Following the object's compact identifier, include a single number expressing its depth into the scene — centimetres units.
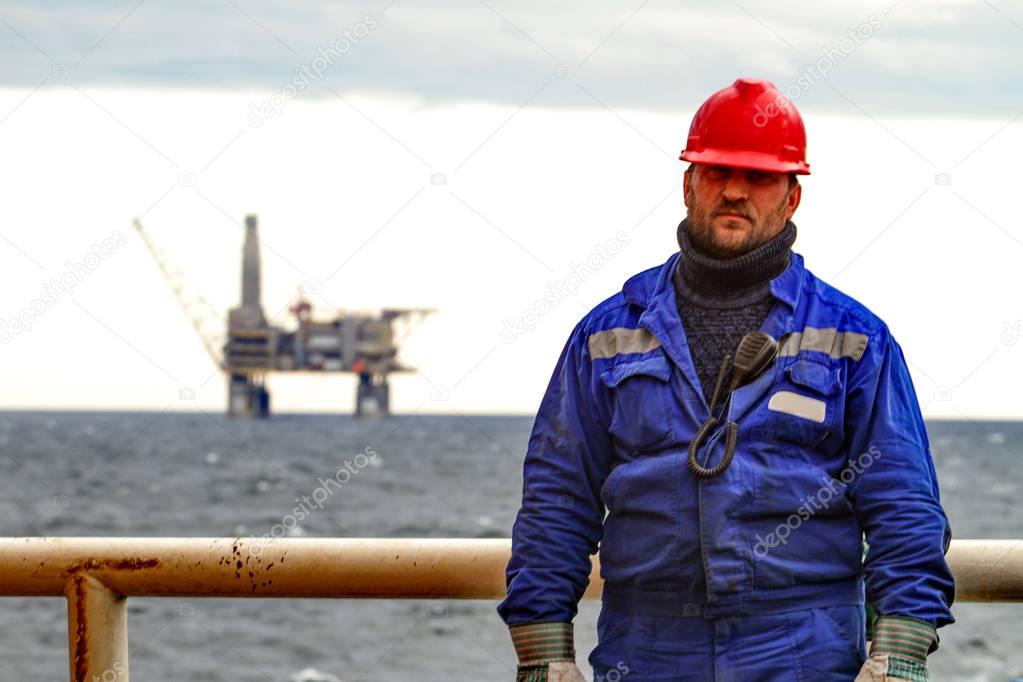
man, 502
